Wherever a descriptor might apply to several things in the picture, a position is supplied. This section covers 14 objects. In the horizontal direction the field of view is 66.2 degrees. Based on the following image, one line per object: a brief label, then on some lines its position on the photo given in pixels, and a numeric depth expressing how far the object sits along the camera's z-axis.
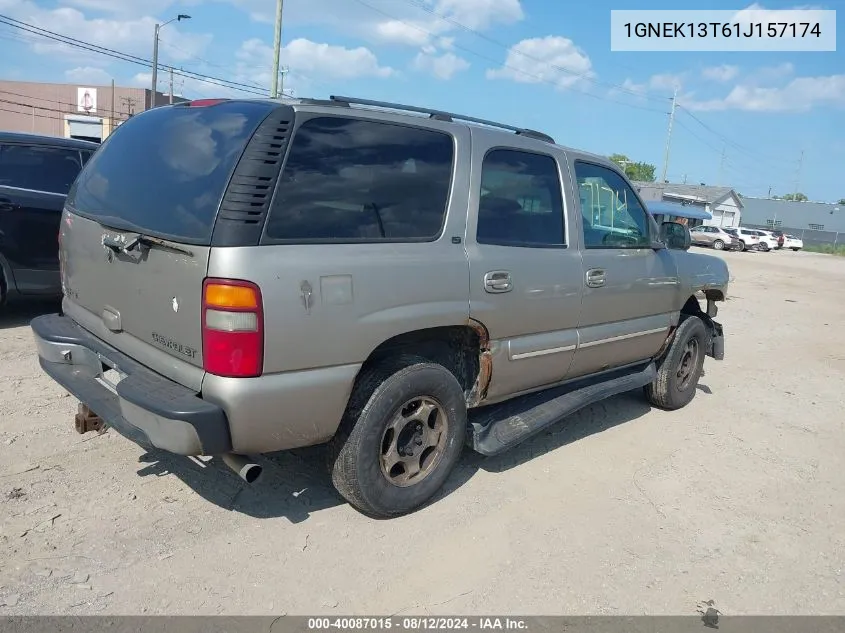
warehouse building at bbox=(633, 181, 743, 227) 58.00
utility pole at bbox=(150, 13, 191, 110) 27.33
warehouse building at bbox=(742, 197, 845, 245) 75.69
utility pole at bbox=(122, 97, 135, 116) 52.24
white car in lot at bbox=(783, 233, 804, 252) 45.13
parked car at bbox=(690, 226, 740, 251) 40.78
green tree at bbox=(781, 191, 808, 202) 130.00
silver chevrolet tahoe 2.65
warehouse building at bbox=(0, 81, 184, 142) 54.47
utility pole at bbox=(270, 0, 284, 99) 17.05
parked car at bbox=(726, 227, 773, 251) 41.28
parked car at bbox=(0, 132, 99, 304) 5.98
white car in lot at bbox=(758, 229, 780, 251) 41.84
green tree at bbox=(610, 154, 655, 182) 93.53
